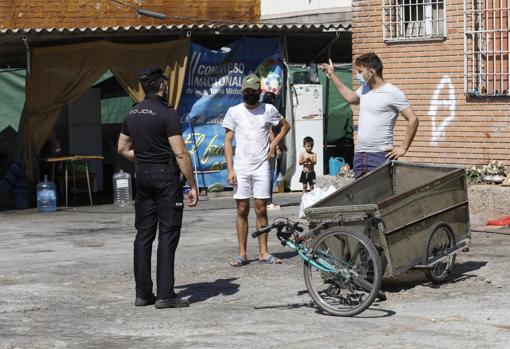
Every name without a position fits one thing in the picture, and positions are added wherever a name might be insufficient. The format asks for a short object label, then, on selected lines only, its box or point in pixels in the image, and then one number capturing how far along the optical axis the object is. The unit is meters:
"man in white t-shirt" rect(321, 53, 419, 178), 10.59
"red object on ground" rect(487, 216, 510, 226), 13.99
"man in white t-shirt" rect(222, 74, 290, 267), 11.14
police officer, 9.18
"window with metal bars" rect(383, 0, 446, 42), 16.27
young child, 19.92
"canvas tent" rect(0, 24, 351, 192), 19.70
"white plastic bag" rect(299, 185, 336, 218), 12.59
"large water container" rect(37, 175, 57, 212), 19.28
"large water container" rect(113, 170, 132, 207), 20.14
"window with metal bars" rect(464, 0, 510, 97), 15.30
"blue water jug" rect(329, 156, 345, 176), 21.78
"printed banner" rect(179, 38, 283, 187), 20.98
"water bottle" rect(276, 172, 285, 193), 21.67
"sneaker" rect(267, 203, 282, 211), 17.86
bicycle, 8.55
